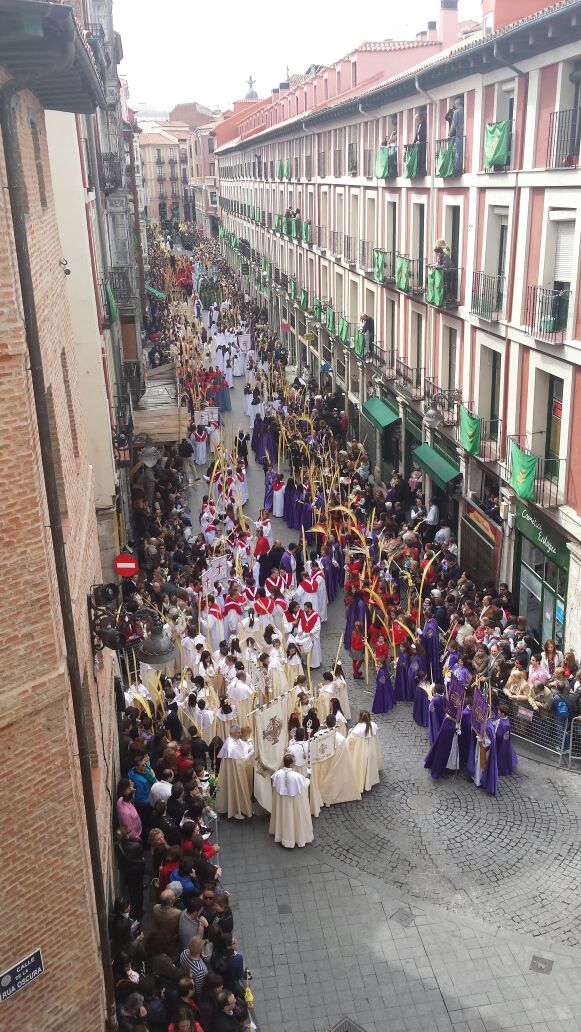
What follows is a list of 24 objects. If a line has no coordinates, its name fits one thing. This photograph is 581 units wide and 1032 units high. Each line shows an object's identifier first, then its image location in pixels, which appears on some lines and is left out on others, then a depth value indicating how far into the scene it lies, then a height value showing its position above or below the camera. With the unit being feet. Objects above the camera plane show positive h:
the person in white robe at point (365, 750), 43.11 -26.02
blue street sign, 24.90 -20.72
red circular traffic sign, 47.19 -18.91
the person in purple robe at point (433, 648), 52.26 -26.09
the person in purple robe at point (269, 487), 82.23 -26.76
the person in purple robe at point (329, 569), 64.44 -26.70
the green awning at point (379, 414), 87.07 -22.63
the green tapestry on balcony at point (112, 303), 69.05 -8.94
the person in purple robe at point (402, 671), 51.26 -26.73
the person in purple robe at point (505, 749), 43.39 -26.86
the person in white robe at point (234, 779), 42.09 -26.53
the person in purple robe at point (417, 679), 49.47 -26.95
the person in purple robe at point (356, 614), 57.36 -26.57
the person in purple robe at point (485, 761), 43.19 -26.88
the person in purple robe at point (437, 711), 45.32 -25.50
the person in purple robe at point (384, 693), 50.49 -27.65
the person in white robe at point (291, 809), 39.78 -26.50
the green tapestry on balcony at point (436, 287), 66.03 -8.11
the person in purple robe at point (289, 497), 78.64 -26.48
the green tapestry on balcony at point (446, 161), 63.16 +0.54
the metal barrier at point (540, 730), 45.78 -27.24
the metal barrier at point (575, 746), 45.06 -27.42
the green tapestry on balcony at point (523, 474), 52.37 -16.91
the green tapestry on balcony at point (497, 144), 54.44 +1.38
